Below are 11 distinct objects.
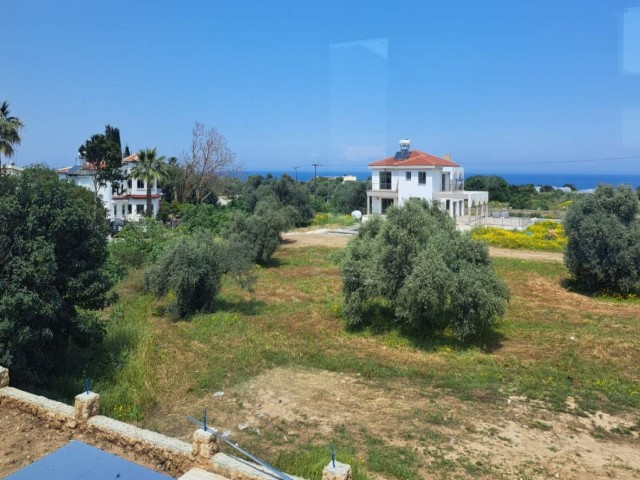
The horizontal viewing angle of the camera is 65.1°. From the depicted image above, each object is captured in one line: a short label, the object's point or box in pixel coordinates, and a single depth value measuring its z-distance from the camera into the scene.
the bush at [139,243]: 25.63
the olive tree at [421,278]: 14.32
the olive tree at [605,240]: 20.94
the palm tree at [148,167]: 41.13
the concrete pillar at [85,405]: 8.15
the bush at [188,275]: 17.00
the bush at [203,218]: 37.62
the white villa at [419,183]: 45.00
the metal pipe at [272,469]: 5.95
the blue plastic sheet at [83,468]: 6.63
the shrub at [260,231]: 28.20
